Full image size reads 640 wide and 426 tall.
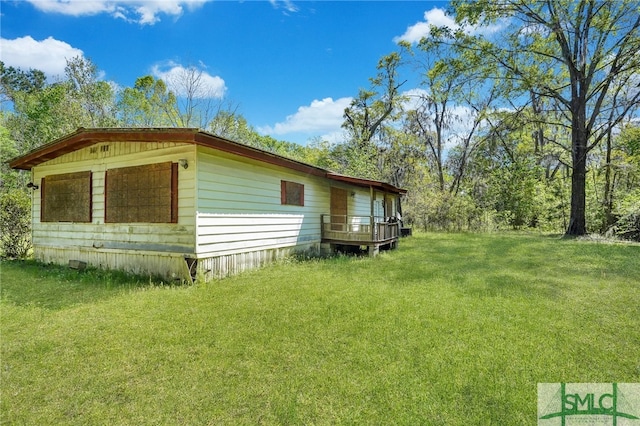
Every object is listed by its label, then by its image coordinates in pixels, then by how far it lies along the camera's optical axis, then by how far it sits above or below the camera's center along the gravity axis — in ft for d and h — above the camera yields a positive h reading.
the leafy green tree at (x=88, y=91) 62.18 +25.34
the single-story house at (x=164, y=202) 21.30 +1.10
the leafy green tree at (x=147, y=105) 72.08 +26.08
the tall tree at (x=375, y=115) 83.76 +29.12
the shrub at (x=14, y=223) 30.35 -0.81
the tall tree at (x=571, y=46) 43.73 +25.90
